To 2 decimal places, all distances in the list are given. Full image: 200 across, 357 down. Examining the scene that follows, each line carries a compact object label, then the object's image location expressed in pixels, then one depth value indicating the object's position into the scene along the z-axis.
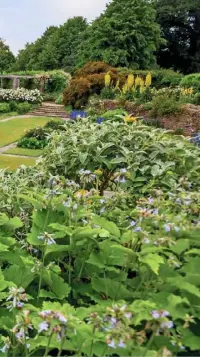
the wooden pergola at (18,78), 27.92
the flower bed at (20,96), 23.95
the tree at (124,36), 31.09
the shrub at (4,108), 21.19
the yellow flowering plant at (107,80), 20.25
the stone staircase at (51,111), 21.09
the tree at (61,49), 42.31
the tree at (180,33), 42.47
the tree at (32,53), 47.50
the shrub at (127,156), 3.12
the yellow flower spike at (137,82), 19.44
